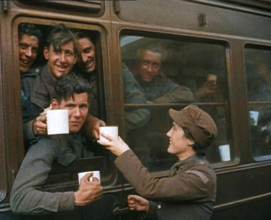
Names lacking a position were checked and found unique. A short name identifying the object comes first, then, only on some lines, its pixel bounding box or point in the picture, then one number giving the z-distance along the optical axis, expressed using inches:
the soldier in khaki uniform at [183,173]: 74.7
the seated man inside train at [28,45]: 80.6
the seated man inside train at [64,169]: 71.0
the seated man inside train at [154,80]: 105.4
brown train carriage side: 77.6
